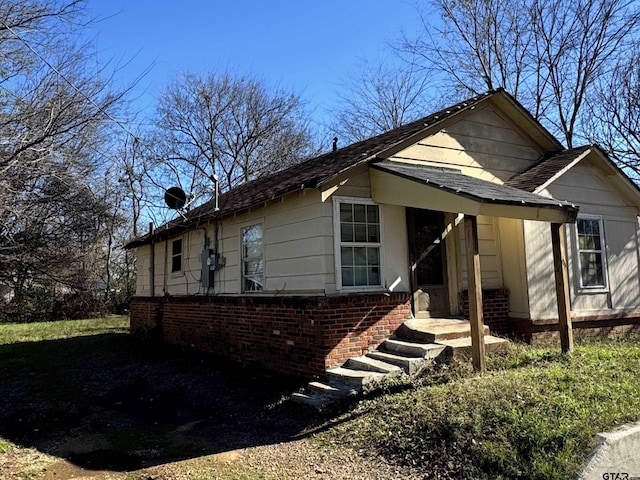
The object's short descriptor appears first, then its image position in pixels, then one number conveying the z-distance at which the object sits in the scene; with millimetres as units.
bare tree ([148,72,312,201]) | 29953
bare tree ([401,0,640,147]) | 18672
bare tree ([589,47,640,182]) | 17281
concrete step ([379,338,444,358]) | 6930
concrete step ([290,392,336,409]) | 6353
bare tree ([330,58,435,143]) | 26406
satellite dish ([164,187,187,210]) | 11227
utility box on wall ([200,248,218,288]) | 10562
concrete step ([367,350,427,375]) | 6676
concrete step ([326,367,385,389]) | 6478
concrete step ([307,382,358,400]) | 6371
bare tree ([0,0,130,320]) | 8195
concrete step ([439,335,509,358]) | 7074
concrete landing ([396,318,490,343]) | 7371
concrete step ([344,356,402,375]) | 6657
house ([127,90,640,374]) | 7473
